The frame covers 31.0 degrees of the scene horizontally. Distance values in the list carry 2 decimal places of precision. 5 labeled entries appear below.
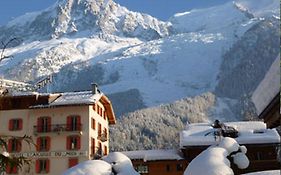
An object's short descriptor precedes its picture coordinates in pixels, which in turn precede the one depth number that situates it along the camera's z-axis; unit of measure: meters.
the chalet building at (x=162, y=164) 45.72
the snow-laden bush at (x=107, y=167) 14.42
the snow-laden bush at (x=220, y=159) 10.38
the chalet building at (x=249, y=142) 40.66
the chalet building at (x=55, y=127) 51.94
